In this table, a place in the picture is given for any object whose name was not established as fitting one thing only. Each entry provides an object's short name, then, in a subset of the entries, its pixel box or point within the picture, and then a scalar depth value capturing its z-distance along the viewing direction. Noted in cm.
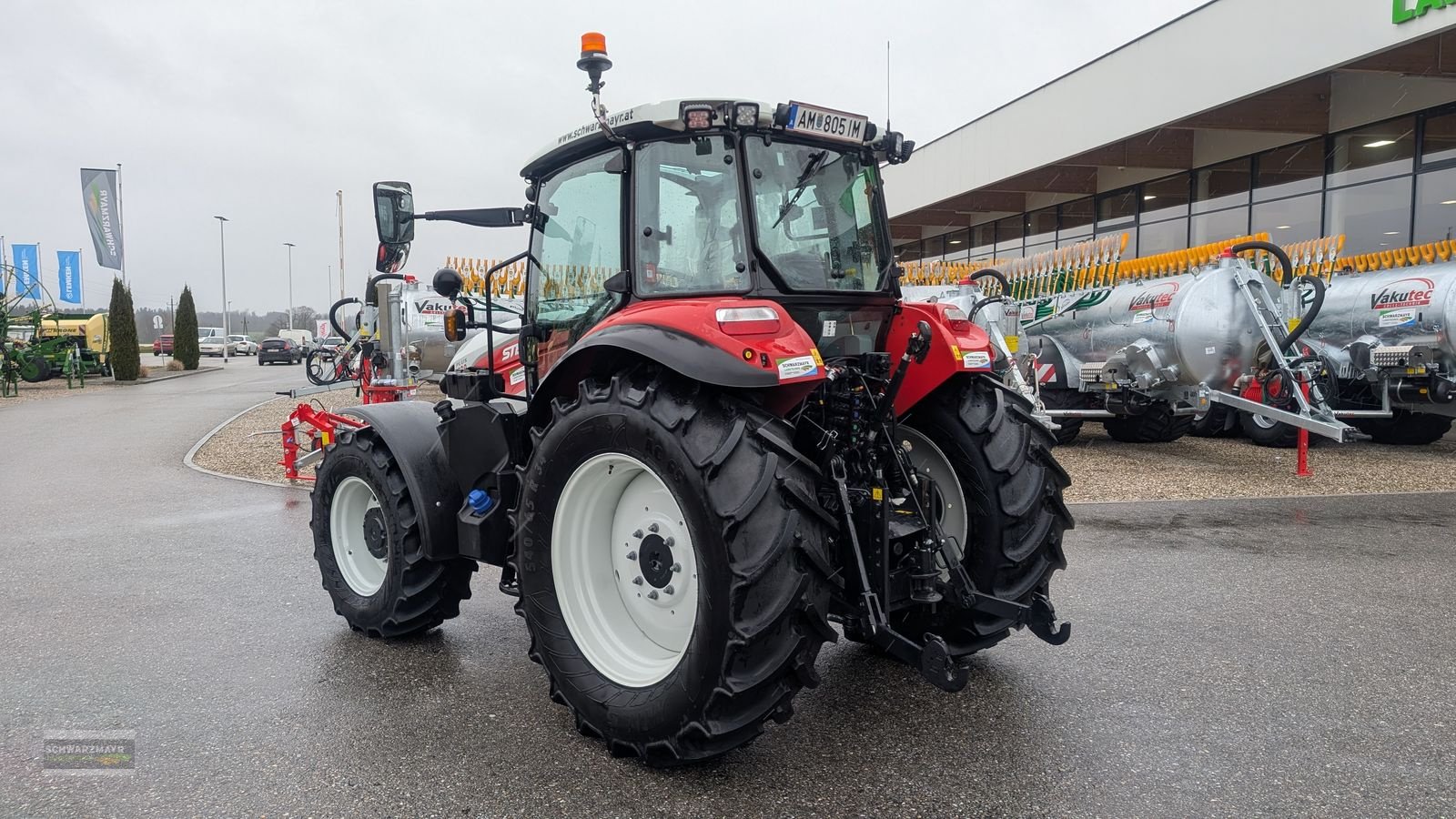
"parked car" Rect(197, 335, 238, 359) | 5047
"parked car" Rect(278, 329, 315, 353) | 4793
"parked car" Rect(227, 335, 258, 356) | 5528
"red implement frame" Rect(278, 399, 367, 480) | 868
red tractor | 283
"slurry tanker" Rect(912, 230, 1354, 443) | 1002
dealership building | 1330
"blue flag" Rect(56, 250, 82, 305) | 3619
